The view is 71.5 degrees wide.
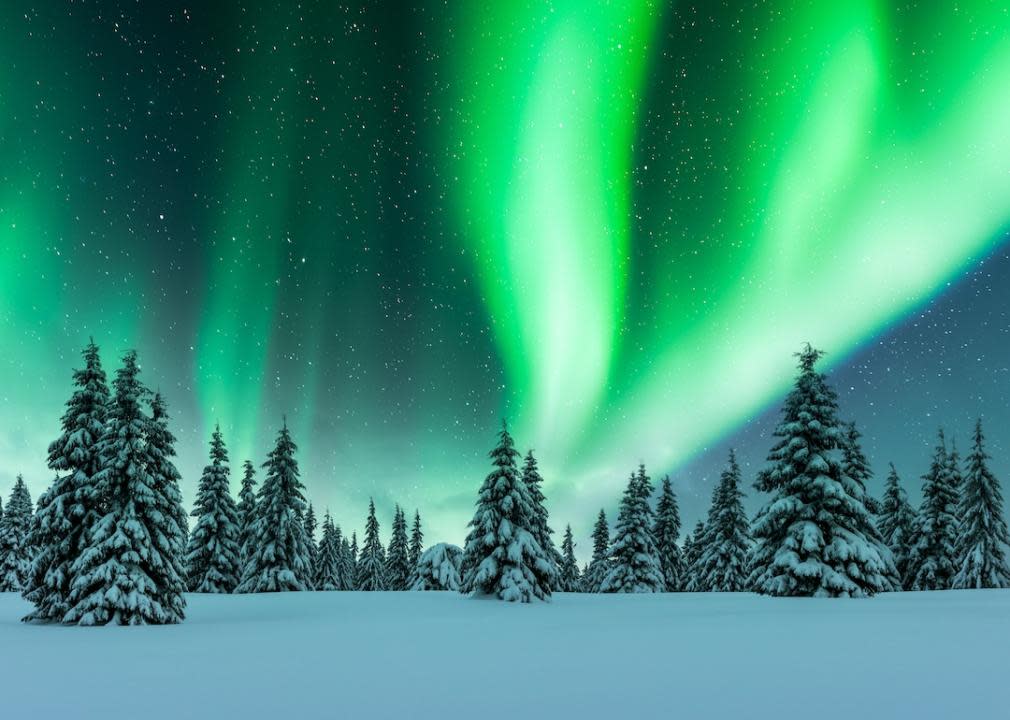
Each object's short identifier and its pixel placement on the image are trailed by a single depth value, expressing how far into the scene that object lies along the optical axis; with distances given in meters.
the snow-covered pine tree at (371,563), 84.94
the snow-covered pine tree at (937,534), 53.56
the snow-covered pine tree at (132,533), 22.08
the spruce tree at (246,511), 54.28
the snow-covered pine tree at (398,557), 84.50
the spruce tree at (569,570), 87.06
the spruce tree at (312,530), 72.75
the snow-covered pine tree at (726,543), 57.91
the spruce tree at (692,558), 62.74
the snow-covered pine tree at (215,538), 53.38
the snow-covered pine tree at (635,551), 57.47
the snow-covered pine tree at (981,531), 50.66
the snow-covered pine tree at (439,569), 61.66
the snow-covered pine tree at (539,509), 40.44
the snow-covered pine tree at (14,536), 64.62
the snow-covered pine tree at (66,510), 23.22
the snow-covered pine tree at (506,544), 34.66
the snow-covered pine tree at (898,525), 55.47
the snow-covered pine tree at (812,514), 28.94
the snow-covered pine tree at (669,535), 67.19
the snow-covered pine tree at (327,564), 76.44
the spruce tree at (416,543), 89.00
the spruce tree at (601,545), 77.00
